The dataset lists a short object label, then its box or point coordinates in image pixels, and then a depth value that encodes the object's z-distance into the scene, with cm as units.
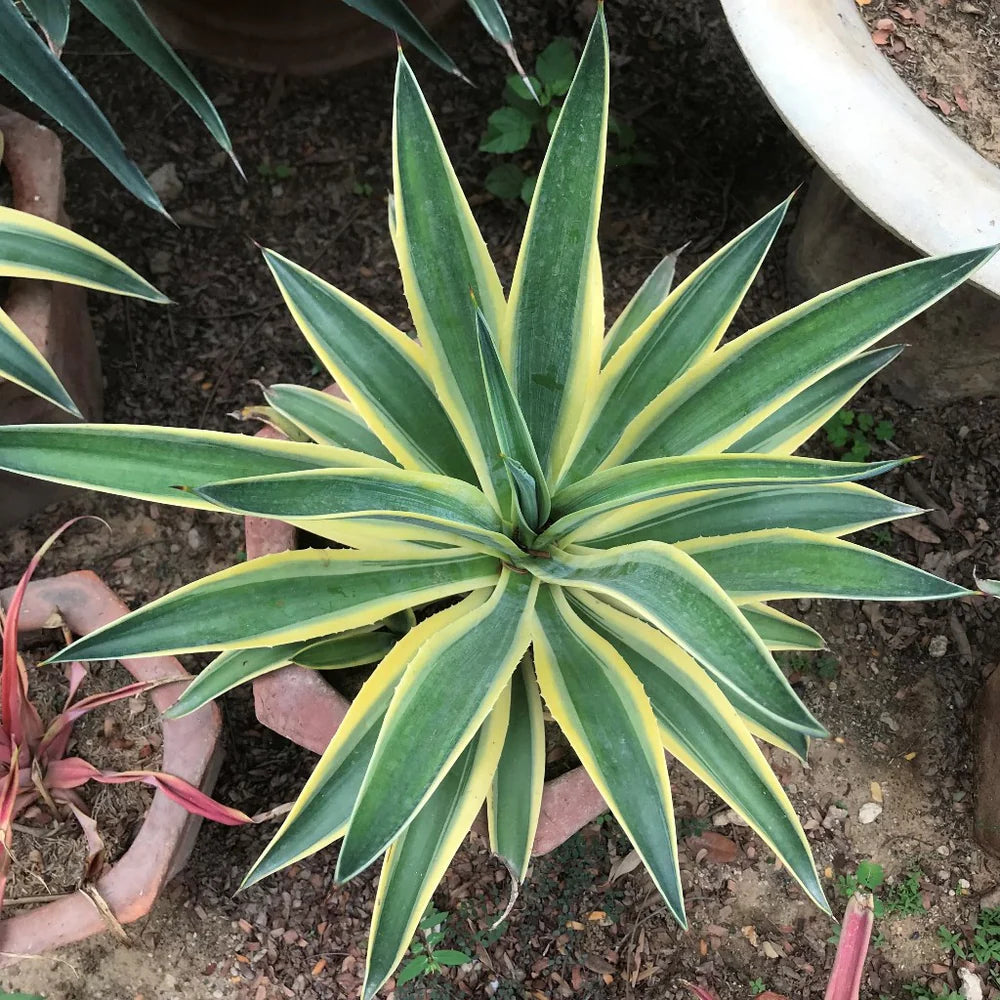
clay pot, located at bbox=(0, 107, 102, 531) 128
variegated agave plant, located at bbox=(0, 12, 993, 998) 75
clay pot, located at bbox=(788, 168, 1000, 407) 152
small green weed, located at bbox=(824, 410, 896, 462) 170
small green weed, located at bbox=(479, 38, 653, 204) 162
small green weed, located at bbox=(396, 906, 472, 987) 125
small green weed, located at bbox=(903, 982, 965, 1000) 144
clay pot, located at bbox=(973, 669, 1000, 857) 149
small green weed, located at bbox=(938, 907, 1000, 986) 148
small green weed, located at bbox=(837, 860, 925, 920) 148
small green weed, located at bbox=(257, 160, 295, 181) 185
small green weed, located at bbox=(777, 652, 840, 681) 159
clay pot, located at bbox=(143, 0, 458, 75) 179
